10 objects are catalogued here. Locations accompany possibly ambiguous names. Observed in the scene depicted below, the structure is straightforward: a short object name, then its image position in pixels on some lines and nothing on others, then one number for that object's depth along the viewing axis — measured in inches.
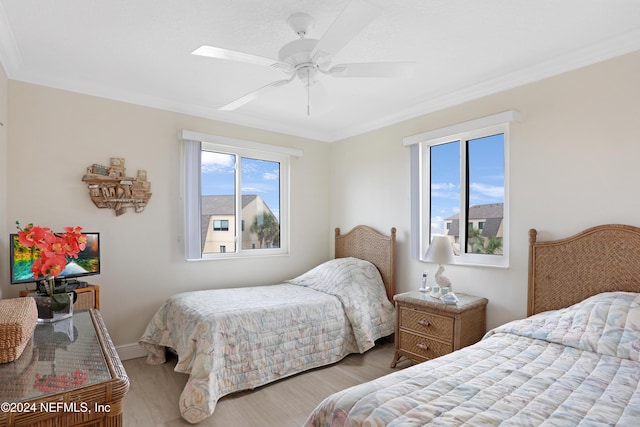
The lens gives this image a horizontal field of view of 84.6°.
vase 63.4
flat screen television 94.3
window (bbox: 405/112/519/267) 116.7
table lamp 116.0
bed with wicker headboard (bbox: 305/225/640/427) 49.3
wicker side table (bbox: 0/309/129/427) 35.3
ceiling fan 65.9
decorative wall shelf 119.2
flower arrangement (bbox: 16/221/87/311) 61.1
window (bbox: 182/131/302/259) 137.5
